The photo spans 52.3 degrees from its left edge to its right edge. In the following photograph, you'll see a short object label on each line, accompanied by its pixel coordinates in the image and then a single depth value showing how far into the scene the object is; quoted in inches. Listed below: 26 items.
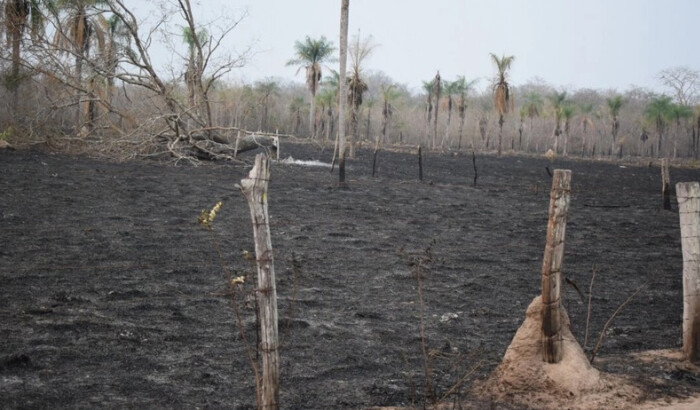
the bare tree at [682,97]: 3351.4
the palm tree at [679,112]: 2507.4
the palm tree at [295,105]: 3015.0
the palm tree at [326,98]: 2727.4
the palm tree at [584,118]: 2836.6
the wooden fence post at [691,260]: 243.4
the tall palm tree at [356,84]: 1505.9
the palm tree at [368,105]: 2758.4
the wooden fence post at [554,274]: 221.6
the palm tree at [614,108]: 2546.8
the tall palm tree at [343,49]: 1134.4
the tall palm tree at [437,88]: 2298.2
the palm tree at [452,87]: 2645.2
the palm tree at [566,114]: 2546.8
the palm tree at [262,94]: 2689.5
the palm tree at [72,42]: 831.1
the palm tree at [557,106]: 2581.2
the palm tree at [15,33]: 858.8
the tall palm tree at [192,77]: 897.5
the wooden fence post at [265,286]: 164.9
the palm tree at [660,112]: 2527.1
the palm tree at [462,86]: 2601.9
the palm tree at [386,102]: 2460.6
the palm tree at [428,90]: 2590.3
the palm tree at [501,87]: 1937.7
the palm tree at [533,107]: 2783.0
